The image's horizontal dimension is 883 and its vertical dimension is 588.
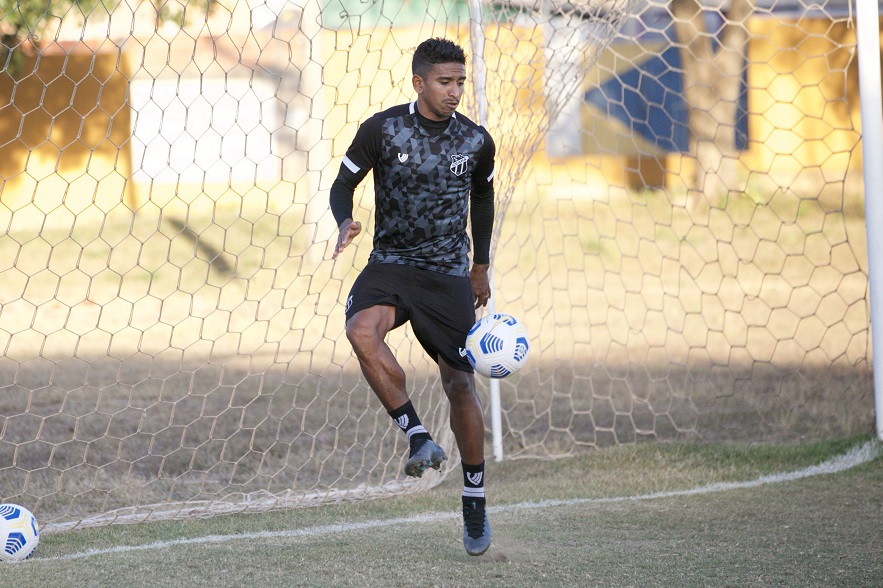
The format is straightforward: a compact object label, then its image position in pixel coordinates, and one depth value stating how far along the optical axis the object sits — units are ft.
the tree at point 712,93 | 97.81
